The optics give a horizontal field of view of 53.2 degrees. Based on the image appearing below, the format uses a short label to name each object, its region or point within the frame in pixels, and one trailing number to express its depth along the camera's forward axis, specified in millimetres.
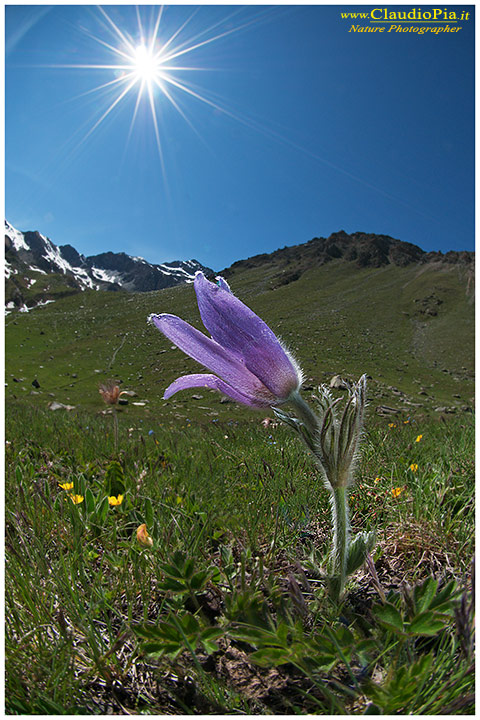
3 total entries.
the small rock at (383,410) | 6009
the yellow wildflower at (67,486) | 224
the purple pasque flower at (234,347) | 137
